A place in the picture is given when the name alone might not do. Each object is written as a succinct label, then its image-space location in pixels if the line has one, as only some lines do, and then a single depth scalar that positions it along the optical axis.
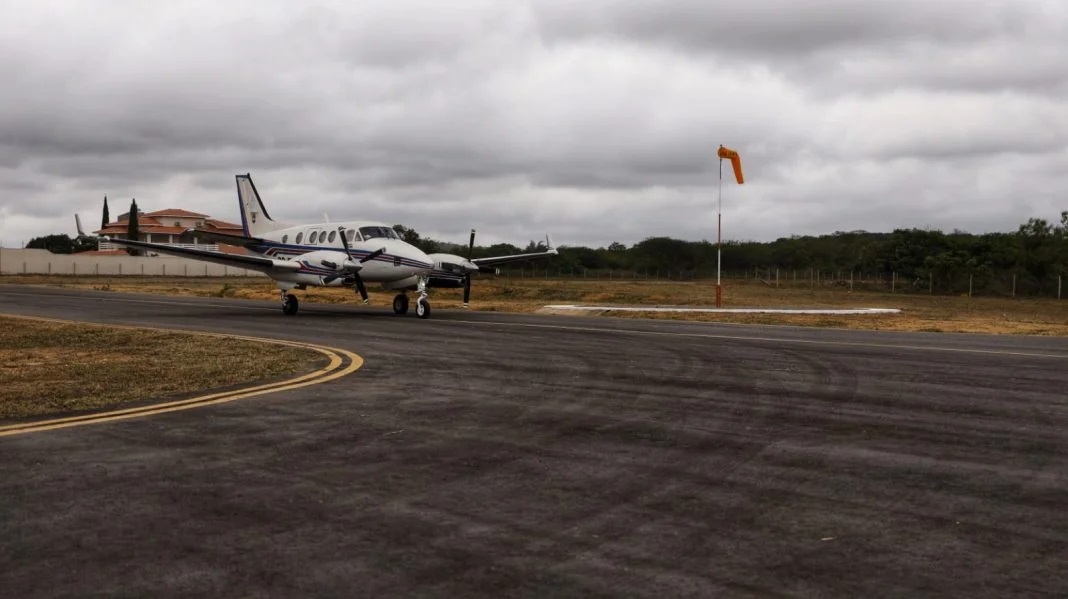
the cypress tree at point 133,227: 108.29
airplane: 29.62
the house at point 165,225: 126.50
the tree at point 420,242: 85.92
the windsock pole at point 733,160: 36.69
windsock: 36.72
